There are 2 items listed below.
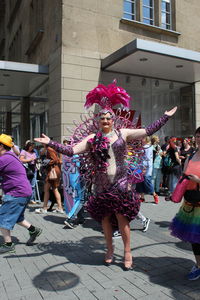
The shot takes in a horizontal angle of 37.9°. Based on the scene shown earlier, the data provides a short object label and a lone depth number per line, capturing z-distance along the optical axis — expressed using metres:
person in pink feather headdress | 3.52
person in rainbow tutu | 3.12
